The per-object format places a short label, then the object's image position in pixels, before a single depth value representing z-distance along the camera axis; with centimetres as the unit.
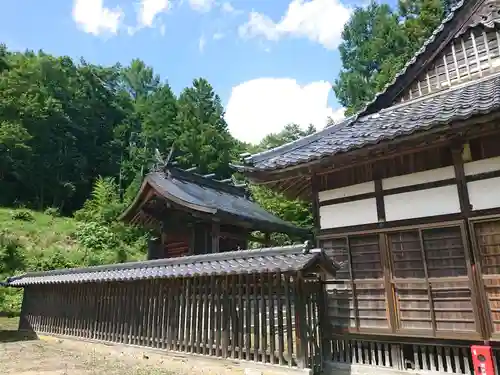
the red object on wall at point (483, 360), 573
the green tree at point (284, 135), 4500
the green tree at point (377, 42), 2662
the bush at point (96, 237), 2941
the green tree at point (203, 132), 4141
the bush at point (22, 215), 3412
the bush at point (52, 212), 3891
